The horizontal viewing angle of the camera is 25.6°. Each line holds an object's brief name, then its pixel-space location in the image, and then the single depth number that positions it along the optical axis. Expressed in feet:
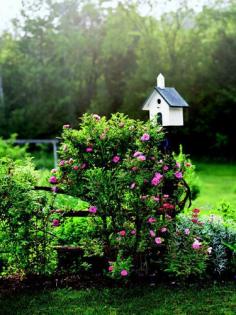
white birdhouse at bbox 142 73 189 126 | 18.52
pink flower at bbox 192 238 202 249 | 16.39
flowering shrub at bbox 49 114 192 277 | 16.65
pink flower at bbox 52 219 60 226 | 17.13
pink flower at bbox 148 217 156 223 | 16.52
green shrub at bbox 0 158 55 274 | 16.49
